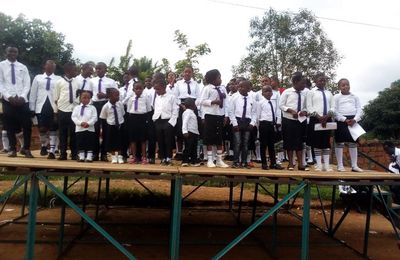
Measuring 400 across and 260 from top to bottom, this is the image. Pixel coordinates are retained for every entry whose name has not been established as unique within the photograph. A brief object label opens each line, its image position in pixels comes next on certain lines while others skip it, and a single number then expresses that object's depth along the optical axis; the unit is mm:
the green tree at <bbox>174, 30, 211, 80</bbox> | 18734
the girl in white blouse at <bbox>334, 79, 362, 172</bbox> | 7830
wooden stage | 5816
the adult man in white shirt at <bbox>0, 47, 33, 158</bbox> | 7867
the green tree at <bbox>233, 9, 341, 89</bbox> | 19984
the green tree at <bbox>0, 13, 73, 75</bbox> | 21391
